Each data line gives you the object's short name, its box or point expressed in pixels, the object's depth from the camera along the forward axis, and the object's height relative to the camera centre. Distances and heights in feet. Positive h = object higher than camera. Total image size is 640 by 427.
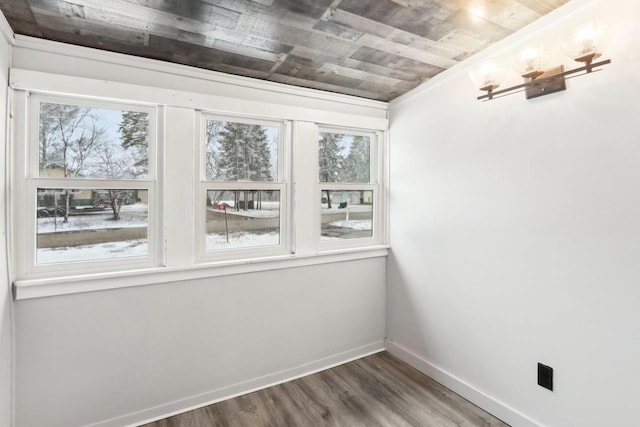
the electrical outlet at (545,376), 5.68 -3.02
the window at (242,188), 7.29 +0.50
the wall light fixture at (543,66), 4.63 +2.50
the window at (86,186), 5.78 +0.43
